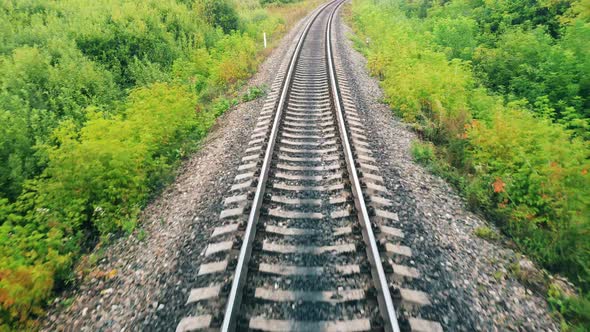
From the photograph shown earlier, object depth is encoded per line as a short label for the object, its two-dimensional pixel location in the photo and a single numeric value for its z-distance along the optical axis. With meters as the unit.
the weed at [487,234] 4.71
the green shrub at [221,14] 16.17
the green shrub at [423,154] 6.62
